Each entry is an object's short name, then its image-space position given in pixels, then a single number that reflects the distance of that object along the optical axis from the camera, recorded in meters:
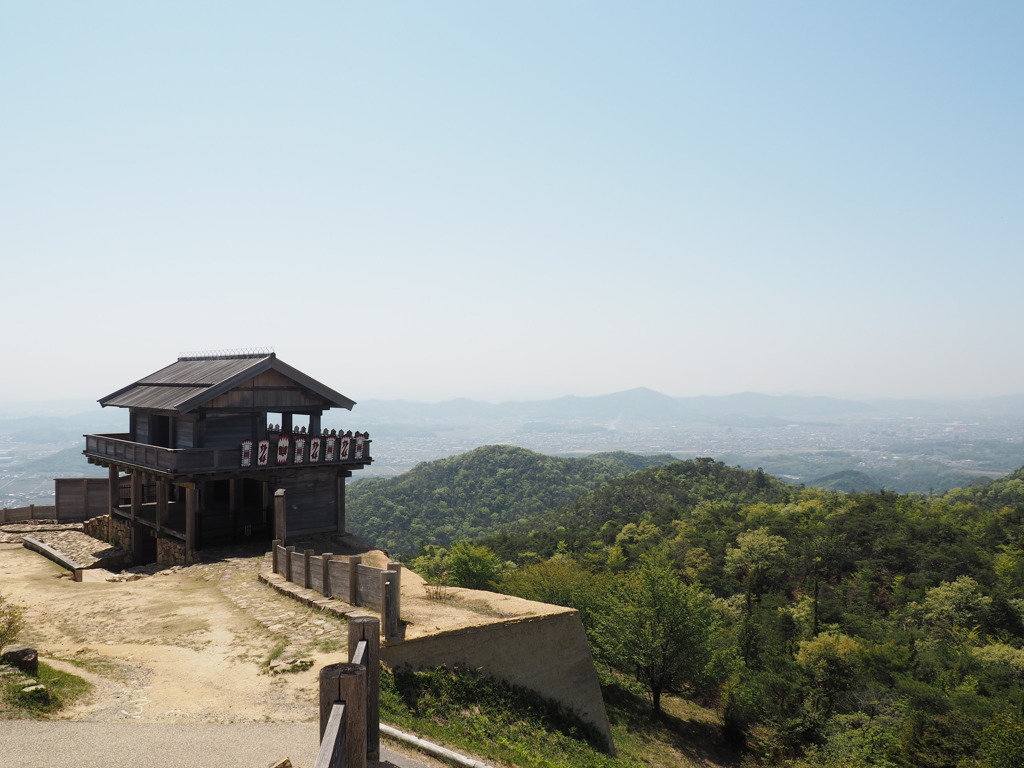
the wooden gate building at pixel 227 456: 22.30
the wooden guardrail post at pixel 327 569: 15.22
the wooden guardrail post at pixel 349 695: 6.54
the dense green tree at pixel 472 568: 29.83
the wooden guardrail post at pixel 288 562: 17.25
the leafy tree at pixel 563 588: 29.05
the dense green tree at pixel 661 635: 25.28
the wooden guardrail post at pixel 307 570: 16.15
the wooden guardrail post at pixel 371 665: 8.45
